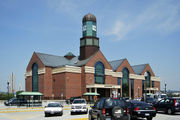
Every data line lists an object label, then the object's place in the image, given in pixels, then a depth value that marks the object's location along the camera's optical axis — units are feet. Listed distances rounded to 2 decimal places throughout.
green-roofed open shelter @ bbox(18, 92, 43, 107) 142.59
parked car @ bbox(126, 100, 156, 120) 56.05
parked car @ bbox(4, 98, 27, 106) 148.77
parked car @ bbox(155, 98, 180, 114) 70.69
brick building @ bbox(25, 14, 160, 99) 199.30
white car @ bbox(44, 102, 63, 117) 75.20
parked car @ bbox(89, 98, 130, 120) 42.80
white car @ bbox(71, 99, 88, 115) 81.20
